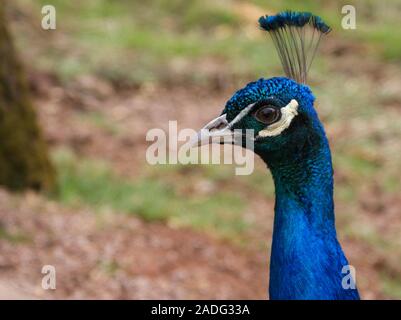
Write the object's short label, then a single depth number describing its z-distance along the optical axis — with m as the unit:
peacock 0.98
